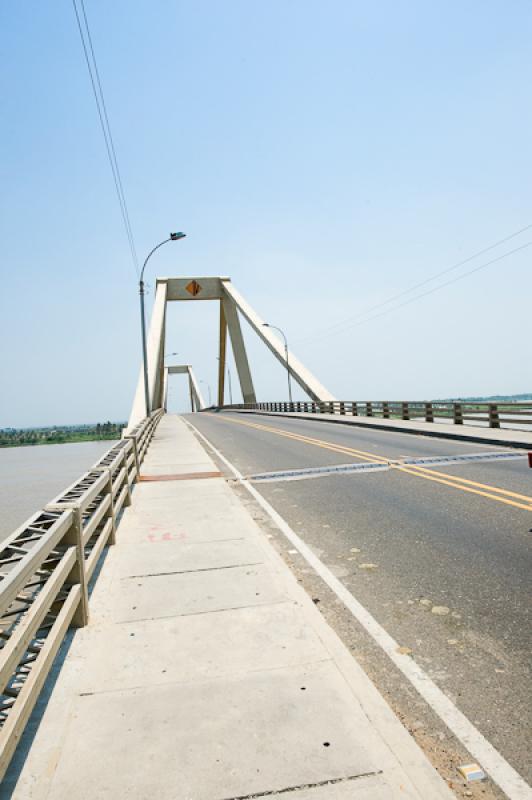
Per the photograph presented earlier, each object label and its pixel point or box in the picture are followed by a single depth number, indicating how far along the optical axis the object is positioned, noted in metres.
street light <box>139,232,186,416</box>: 24.31
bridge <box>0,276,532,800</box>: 2.40
